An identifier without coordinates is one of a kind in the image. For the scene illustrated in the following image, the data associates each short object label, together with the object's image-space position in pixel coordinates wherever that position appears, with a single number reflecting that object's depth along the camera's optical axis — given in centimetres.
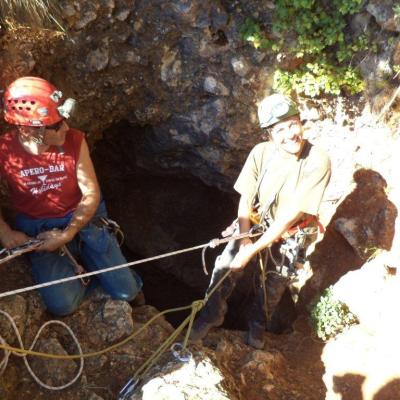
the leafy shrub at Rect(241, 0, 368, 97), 478
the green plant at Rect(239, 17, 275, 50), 496
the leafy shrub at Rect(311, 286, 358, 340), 464
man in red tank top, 370
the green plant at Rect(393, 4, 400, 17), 440
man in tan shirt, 362
